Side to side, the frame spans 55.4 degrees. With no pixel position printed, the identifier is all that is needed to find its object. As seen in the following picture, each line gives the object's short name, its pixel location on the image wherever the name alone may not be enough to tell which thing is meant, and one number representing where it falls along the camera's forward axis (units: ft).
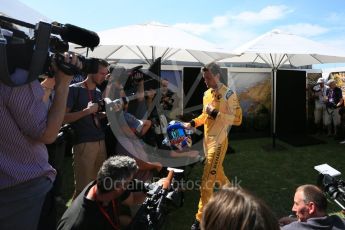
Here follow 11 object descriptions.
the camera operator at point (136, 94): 12.81
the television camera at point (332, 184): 8.52
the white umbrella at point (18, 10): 10.45
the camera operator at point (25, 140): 4.71
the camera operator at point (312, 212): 7.29
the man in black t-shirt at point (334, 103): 32.58
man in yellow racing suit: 13.00
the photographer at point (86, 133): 11.29
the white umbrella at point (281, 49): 22.54
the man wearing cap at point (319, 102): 34.47
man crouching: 6.91
